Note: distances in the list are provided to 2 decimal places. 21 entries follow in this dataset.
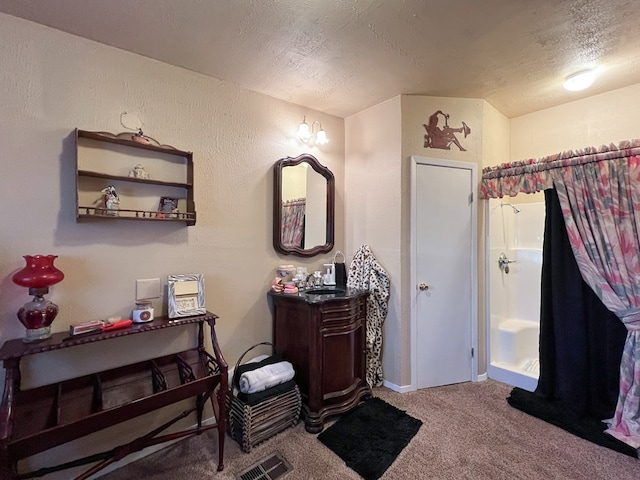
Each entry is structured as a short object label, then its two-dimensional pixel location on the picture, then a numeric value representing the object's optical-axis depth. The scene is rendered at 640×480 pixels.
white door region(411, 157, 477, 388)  2.58
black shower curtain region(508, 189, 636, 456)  2.11
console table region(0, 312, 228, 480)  1.24
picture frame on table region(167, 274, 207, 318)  1.85
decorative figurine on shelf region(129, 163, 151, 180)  1.83
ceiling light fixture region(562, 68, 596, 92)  2.18
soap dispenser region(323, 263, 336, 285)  2.69
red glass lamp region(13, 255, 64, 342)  1.41
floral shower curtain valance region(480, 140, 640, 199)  2.05
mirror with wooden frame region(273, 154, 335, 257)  2.47
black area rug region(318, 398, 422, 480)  1.75
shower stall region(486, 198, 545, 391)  2.82
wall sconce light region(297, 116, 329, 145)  2.55
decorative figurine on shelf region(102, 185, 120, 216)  1.69
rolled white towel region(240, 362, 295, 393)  1.91
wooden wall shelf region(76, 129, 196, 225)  1.69
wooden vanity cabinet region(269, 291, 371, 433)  2.09
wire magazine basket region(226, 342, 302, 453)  1.86
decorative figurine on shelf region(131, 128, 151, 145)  1.82
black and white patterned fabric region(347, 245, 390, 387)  2.56
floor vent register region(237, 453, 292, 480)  1.66
